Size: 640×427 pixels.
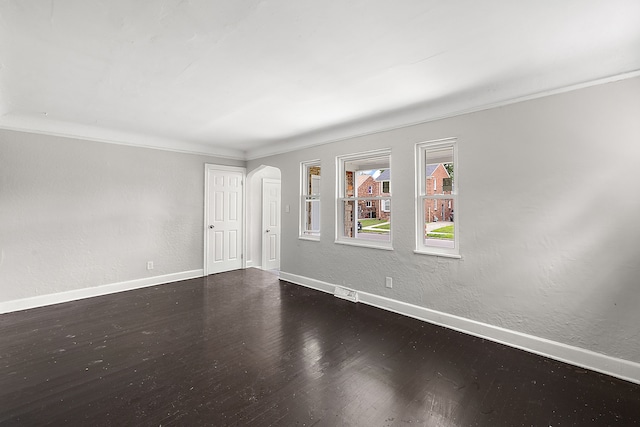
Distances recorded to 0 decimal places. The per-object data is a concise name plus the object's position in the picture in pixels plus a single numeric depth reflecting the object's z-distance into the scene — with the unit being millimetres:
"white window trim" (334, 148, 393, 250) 3949
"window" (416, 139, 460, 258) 3301
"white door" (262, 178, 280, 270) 6305
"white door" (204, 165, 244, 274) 5520
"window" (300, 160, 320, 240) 4930
